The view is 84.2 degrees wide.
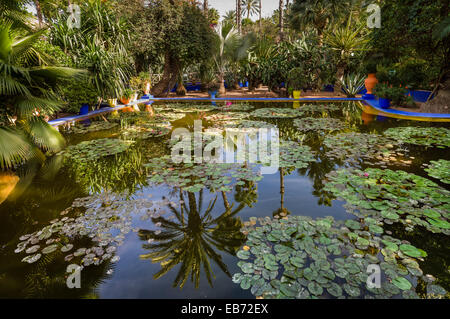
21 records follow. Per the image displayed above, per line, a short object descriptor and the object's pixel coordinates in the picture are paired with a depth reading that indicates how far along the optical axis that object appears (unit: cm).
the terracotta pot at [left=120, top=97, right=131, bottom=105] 1355
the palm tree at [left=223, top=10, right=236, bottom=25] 2478
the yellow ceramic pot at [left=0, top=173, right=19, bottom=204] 383
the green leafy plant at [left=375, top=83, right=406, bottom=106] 998
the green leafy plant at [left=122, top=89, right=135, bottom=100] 1260
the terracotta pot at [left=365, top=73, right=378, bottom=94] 1404
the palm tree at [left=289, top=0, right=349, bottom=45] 1606
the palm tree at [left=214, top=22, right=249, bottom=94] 1642
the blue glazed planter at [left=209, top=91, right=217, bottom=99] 1727
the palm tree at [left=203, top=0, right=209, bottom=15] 1946
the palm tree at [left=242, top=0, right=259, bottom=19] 3816
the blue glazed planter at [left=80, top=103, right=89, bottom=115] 1014
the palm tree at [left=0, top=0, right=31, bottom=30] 429
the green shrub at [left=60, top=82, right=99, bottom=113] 927
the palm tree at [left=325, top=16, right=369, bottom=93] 1417
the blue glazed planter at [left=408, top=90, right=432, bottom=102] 1119
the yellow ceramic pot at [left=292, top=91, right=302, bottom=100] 1516
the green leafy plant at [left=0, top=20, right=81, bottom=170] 359
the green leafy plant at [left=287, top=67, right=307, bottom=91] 1453
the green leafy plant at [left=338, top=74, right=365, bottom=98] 1527
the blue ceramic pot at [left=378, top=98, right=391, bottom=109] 1037
